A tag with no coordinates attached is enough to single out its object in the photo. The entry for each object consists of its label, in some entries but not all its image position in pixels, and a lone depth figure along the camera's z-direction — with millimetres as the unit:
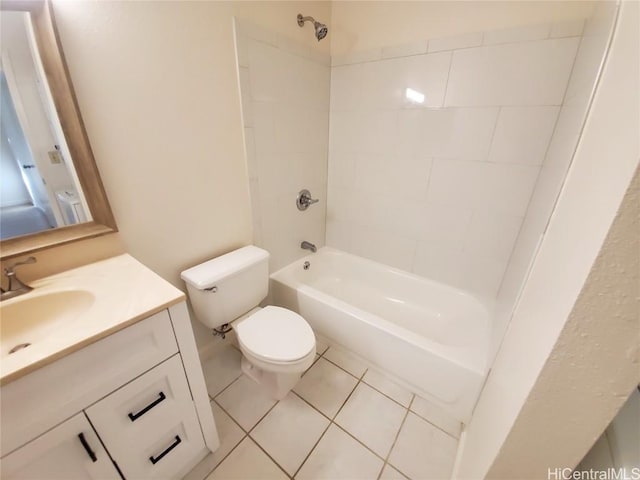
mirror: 763
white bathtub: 1215
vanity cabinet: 582
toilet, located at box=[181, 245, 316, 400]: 1158
